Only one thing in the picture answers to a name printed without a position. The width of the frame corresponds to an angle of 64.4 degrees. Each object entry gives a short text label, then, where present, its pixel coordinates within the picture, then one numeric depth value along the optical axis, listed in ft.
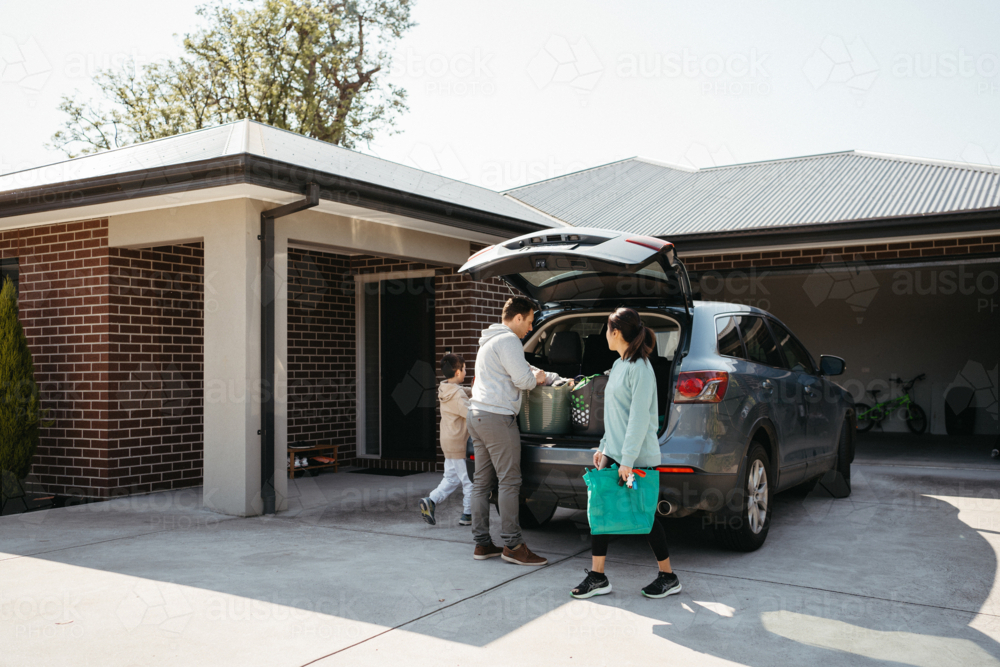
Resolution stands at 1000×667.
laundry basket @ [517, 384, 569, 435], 16.12
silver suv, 14.92
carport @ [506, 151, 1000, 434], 29.58
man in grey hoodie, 15.57
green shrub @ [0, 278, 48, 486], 22.54
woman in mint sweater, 13.37
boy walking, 20.21
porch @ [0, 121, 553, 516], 21.17
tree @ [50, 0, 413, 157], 82.64
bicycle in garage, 47.34
